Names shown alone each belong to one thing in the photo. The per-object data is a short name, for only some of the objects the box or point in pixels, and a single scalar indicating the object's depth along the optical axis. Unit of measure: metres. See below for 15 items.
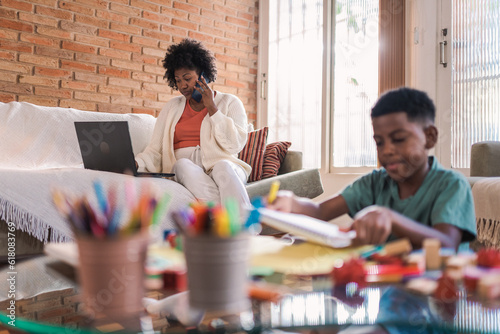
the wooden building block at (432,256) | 0.56
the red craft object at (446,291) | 0.48
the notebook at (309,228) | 0.59
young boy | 0.72
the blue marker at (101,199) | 0.41
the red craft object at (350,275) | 0.52
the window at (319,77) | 3.57
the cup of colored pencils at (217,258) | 0.41
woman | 2.19
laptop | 2.00
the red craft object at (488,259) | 0.55
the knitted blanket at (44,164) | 1.76
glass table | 0.42
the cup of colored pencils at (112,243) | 0.41
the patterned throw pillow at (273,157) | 2.56
